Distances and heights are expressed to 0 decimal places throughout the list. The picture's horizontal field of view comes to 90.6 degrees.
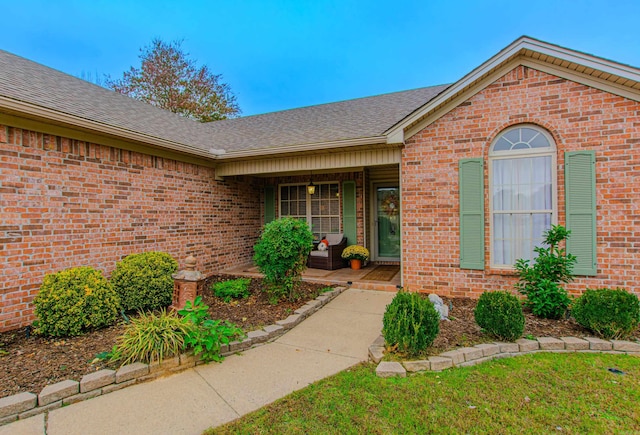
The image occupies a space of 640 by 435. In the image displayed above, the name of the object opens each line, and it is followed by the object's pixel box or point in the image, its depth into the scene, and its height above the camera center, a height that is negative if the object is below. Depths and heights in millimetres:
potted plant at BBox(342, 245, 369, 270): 8094 -1040
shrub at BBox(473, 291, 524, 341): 3566 -1182
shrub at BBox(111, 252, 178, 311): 4762 -991
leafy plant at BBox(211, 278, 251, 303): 5720 -1361
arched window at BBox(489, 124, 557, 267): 5105 +362
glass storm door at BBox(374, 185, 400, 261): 8805 -252
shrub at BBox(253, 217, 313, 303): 5297 -645
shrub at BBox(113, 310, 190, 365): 3203 -1285
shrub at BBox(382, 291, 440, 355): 3273 -1164
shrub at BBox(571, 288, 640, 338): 3672 -1193
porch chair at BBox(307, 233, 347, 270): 8055 -1070
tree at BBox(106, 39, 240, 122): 18547 +7931
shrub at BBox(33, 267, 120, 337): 3775 -1059
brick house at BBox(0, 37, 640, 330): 4512 +745
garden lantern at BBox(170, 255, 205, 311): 4395 -947
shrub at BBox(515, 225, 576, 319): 4387 -948
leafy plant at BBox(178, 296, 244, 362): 3395 -1319
